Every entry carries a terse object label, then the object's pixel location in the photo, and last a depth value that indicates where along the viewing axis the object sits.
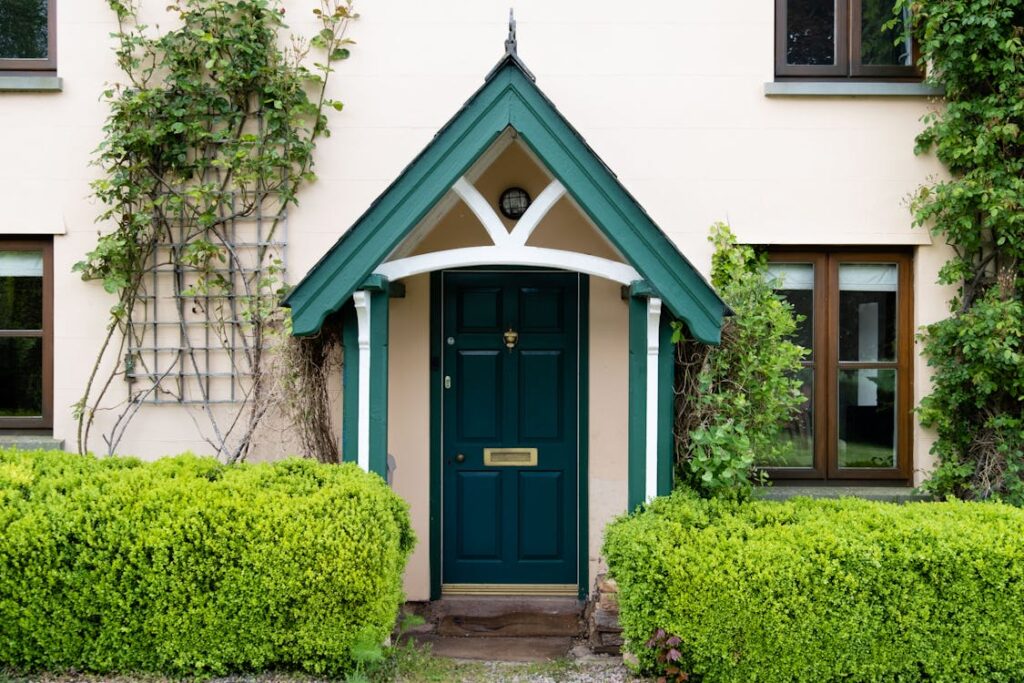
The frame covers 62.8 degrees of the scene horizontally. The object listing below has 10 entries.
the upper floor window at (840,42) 6.28
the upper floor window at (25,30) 6.36
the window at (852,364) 6.32
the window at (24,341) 6.38
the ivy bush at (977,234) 5.78
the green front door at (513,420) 6.51
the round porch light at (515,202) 6.26
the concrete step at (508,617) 6.08
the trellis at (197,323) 6.23
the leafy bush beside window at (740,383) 5.46
